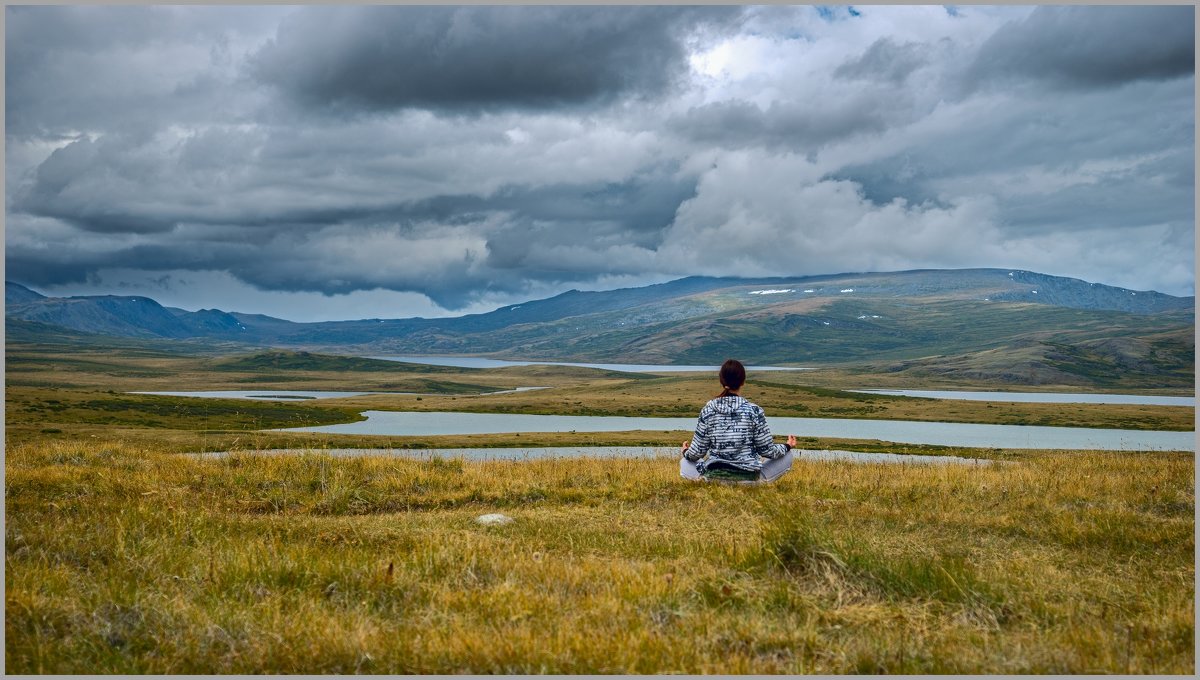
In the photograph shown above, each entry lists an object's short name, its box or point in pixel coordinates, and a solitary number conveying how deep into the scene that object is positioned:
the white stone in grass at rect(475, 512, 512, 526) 13.12
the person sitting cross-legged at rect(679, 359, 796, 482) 16.14
